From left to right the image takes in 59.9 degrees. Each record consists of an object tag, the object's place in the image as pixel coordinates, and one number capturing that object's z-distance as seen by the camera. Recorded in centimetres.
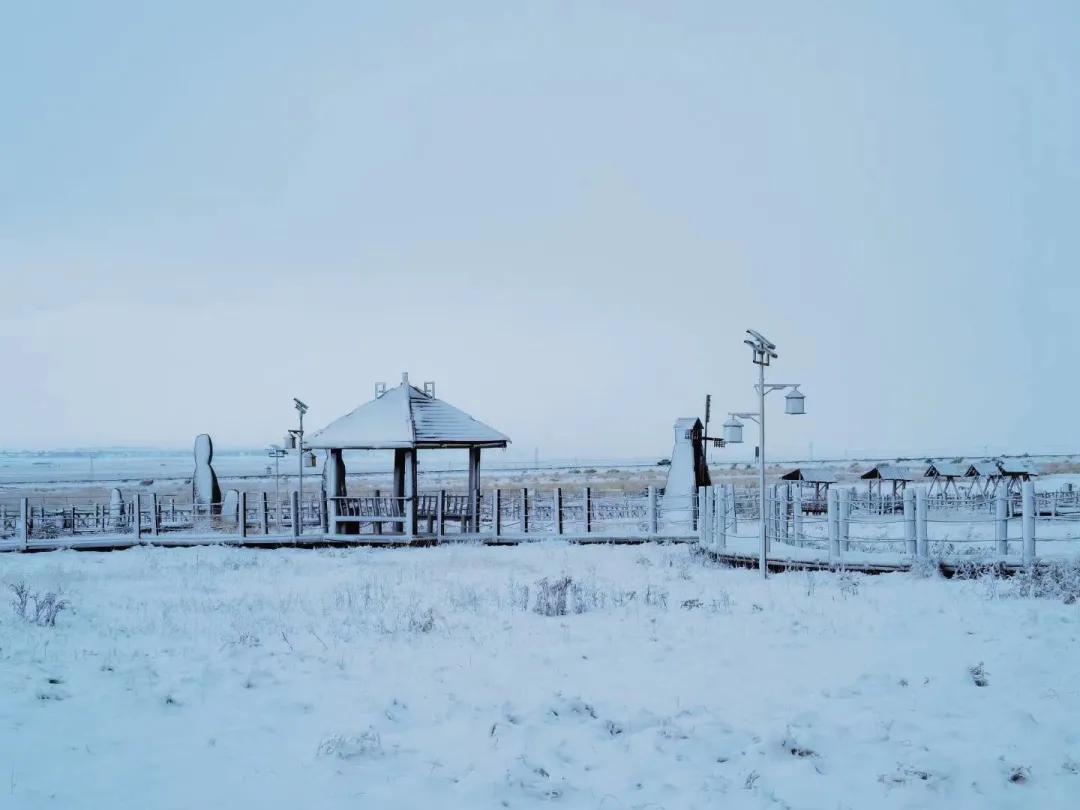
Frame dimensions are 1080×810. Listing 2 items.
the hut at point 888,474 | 2669
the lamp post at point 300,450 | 2275
